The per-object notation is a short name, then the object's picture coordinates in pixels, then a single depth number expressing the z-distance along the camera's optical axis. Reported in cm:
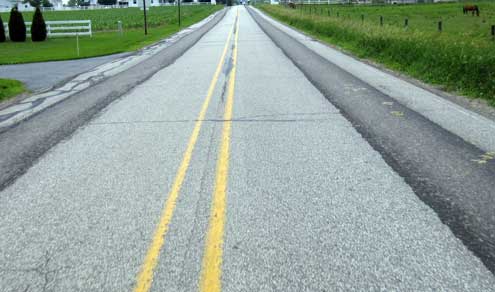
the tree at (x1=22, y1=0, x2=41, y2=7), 12731
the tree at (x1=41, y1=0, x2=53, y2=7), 13912
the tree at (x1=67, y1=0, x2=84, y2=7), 16595
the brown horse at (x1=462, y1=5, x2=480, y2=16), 4012
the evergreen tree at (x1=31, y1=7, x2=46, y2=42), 2602
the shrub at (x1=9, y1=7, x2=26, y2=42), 2561
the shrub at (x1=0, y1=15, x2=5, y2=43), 2552
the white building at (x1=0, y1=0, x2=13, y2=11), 11548
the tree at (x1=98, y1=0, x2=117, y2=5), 15791
